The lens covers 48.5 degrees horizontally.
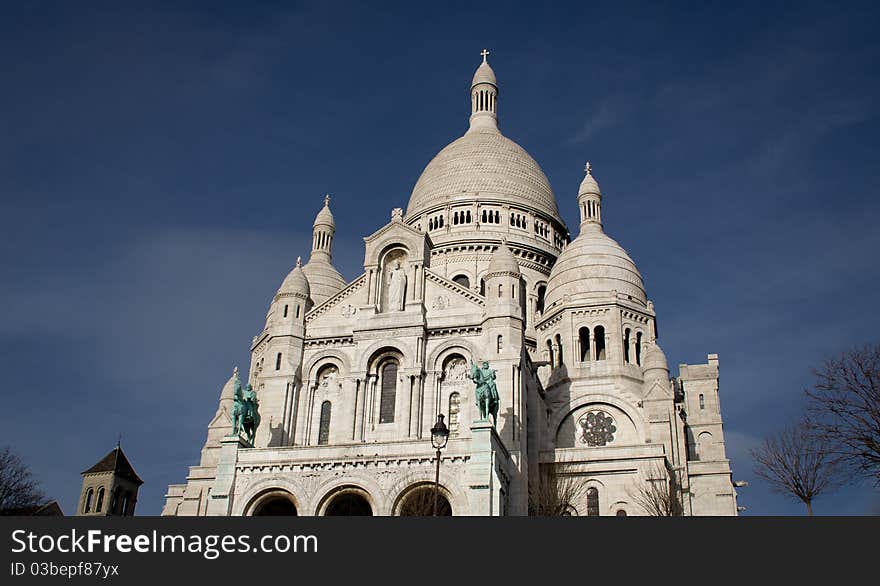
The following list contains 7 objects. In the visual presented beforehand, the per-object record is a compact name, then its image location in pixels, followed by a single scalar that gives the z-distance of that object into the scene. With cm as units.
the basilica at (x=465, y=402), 4366
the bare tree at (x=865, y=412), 3186
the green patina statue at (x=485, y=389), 4344
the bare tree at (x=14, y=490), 5769
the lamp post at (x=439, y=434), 3139
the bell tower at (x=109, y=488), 7456
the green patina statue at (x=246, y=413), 4678
